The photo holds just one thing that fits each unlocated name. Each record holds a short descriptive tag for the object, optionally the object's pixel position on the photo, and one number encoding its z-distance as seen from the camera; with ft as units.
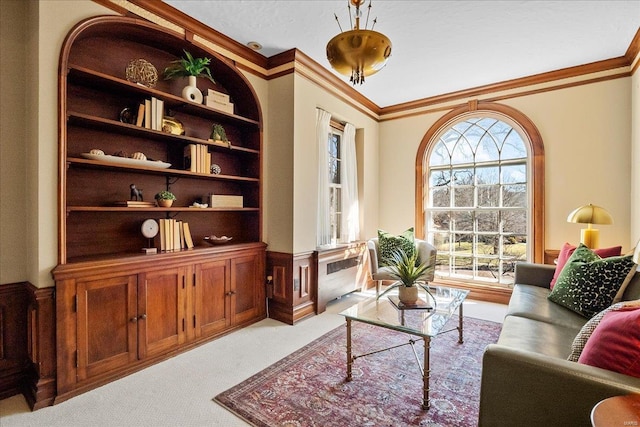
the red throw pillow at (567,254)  8.83
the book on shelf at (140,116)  8.17
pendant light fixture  5.25
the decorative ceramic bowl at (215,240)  10.09
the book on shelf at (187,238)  9.25
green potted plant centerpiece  7.70
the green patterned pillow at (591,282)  7.06
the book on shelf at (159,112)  8.50
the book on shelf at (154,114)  8.41
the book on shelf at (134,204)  7.99
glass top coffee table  6.38
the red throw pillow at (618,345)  3.69
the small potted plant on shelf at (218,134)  10.07
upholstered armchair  12.89
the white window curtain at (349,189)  14.16
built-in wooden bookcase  7.52
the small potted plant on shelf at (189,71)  9.03
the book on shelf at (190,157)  9.32
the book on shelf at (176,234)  8.96
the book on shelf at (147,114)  8.29
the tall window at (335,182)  13.80
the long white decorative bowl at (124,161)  7.33
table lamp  9.98
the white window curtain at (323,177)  12.35
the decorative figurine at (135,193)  8.26
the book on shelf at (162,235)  8.67
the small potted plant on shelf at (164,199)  8.66
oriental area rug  5.96
